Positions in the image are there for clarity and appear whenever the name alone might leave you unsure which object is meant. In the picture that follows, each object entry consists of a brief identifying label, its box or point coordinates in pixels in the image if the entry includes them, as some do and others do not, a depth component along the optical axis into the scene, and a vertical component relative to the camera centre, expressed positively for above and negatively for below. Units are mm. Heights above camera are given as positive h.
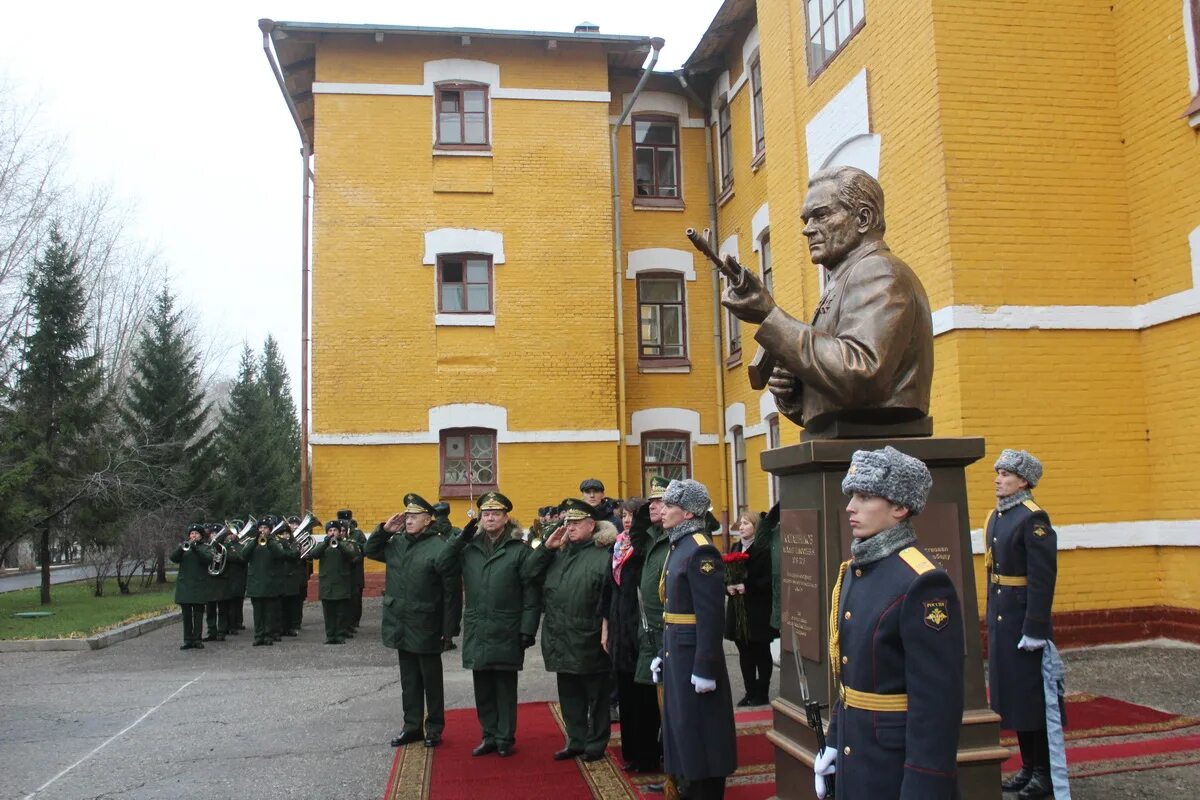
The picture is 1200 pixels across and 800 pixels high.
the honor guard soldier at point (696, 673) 5168 -961
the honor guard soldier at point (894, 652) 3006 -531
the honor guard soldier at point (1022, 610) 5555 -751
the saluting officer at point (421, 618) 7535 -919
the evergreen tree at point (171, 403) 29219 +3132
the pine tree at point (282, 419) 39281 +4185
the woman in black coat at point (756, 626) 8805 -1223
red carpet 6137 -1830
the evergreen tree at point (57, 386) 23141 +3002
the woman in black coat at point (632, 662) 6715 -1158
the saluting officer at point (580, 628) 6988 -951
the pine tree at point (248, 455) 34812 +1699
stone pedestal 4395 -372
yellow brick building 9812 +3367
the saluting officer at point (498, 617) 7195 -887
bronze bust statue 4355 +690
